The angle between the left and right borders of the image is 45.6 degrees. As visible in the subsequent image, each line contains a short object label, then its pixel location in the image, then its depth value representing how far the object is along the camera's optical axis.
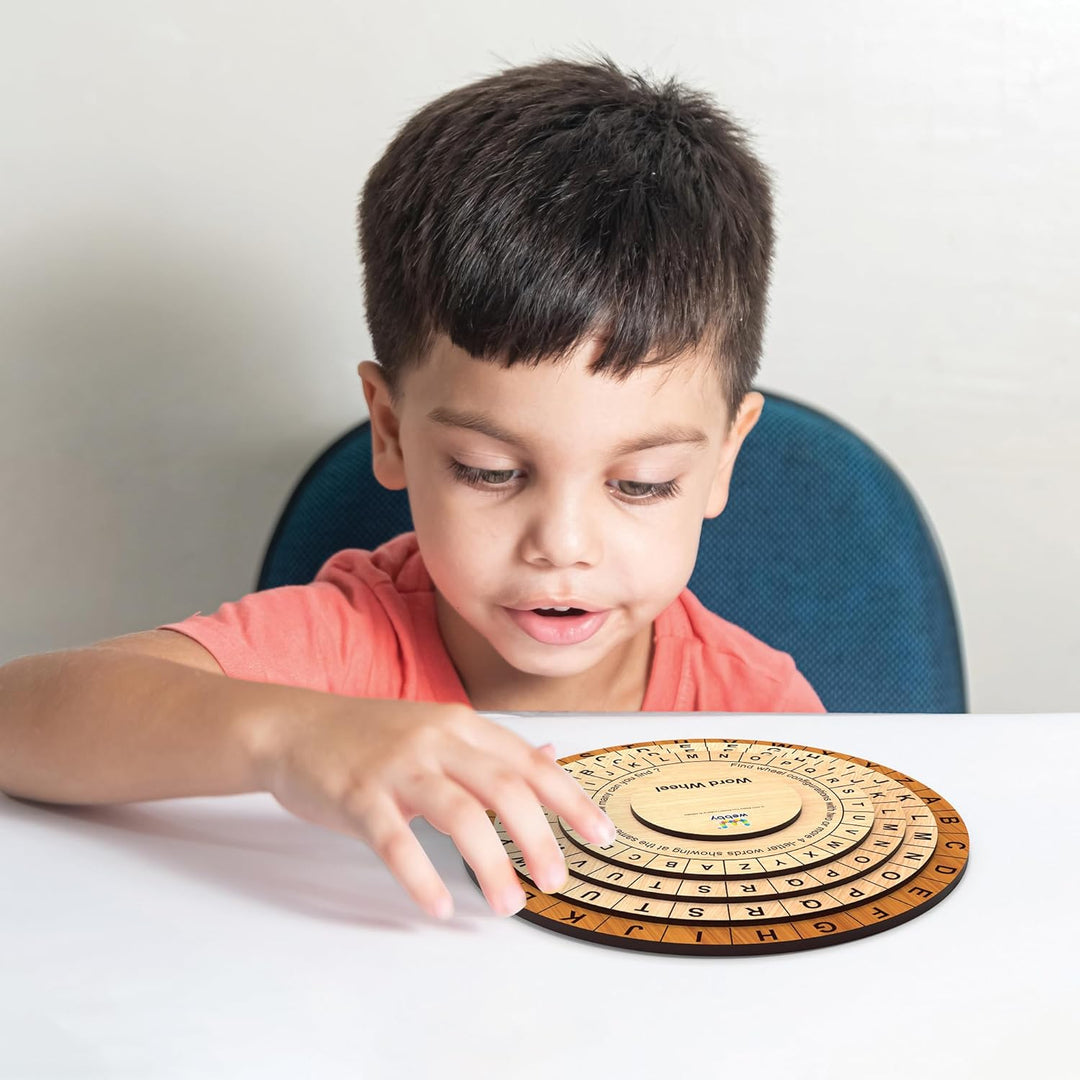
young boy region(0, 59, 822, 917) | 0.82
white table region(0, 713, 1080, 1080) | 0.41
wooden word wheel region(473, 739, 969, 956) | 0.47
